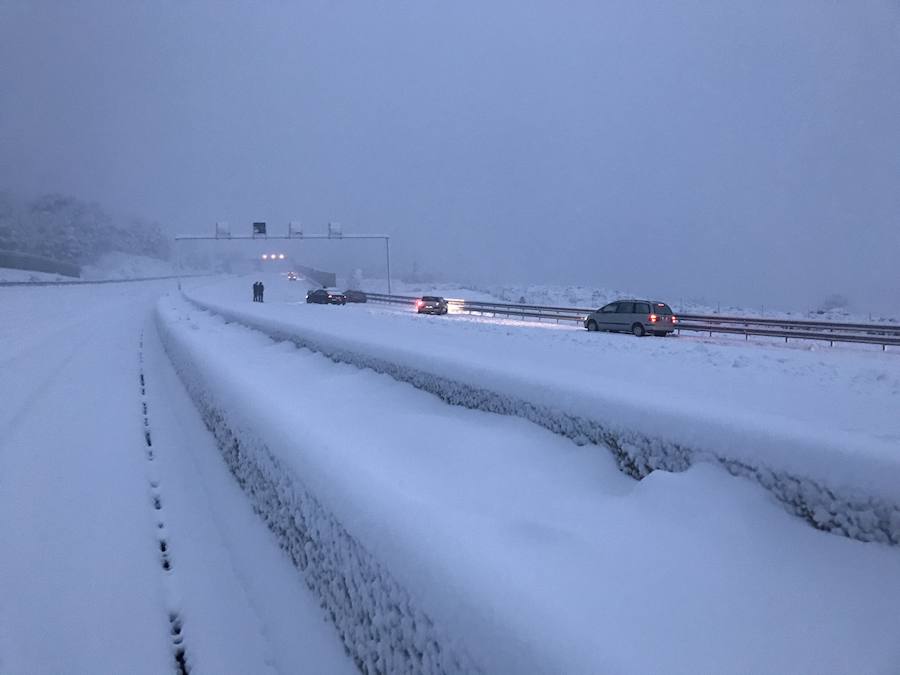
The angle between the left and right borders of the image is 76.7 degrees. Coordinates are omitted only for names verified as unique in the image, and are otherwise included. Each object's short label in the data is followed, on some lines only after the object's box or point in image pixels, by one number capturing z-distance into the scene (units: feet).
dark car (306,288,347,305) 145.28
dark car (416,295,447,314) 124.77
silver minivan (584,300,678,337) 80.84
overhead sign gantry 206.18
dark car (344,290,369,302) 164.96
